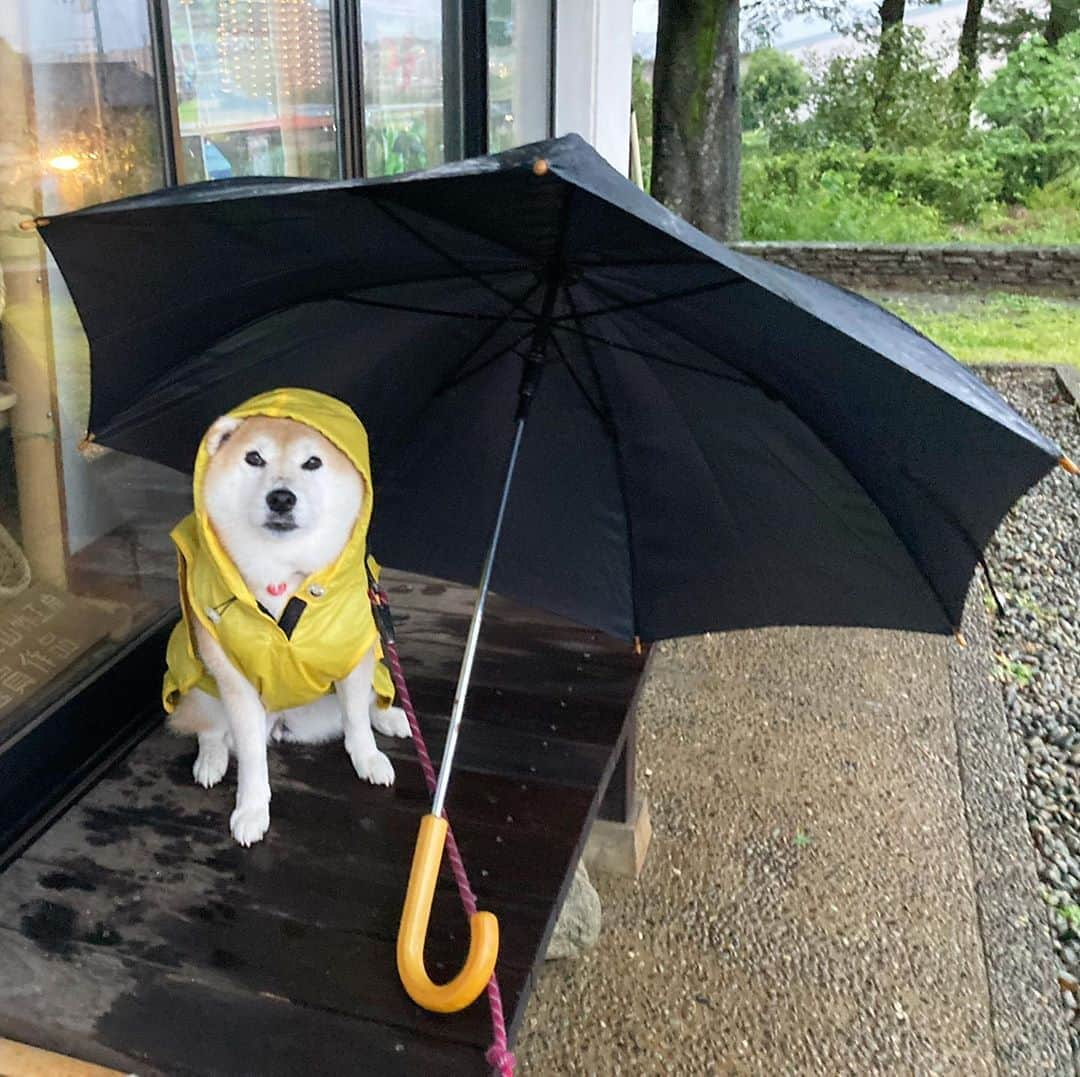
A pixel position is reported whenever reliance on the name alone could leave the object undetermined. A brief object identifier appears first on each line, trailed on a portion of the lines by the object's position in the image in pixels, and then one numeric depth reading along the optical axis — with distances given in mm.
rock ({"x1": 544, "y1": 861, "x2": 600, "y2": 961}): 2402
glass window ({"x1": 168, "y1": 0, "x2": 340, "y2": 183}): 2547
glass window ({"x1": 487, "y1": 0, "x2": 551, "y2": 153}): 4676
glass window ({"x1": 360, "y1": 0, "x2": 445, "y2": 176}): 3555
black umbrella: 1274
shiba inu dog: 1630
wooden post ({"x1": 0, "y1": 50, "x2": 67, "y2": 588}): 2082
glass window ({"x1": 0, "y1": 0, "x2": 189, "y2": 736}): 2084
